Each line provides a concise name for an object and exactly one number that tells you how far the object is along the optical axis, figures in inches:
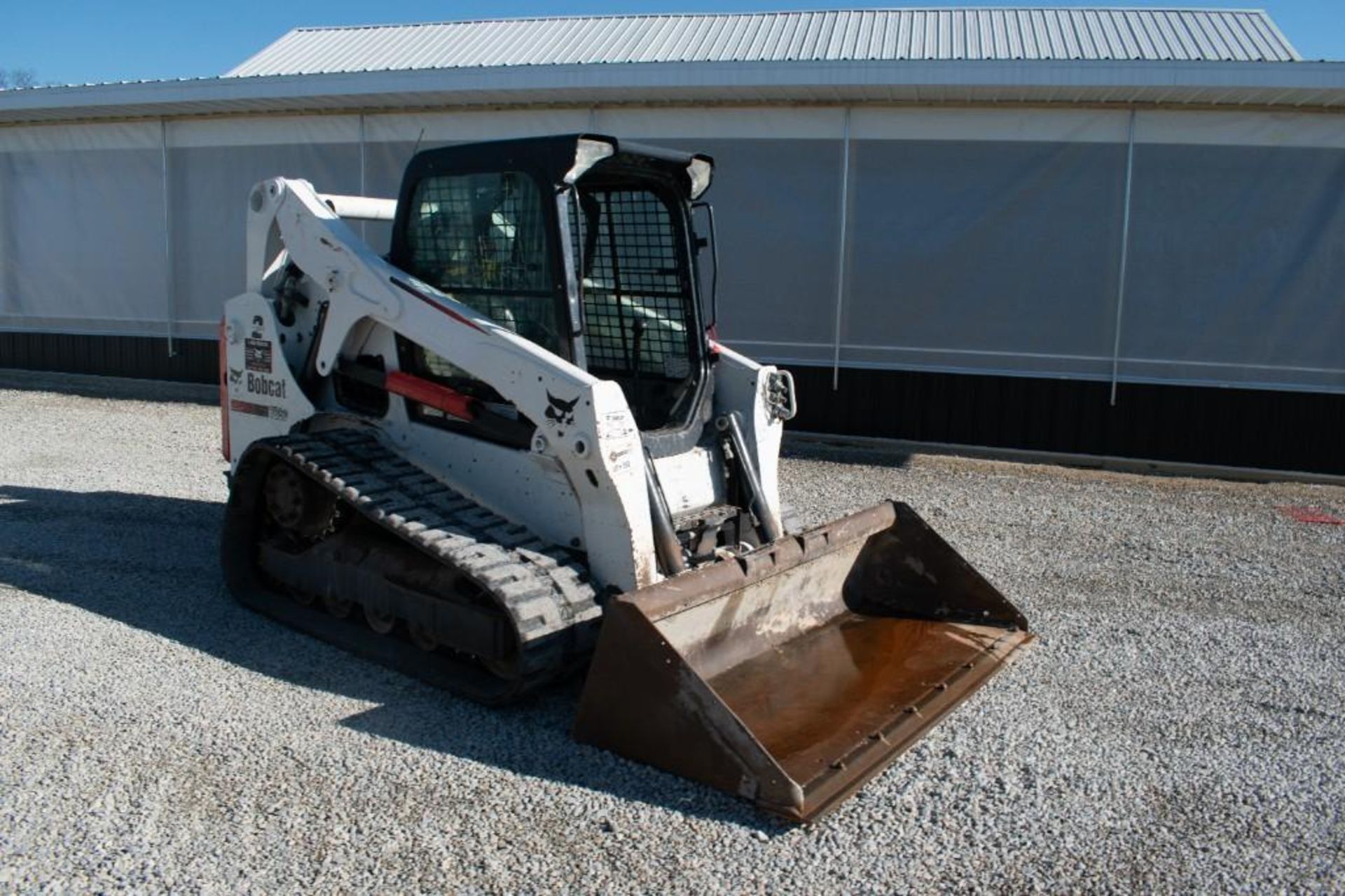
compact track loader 169.2
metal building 413.7
